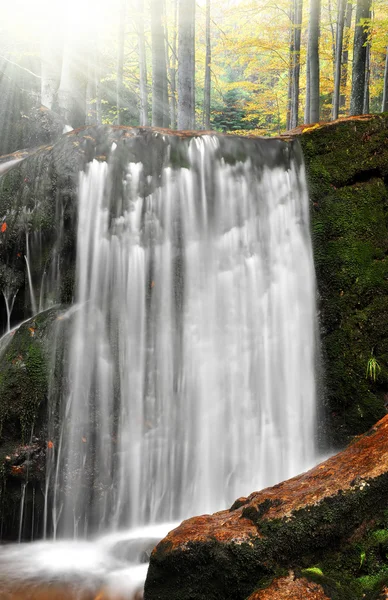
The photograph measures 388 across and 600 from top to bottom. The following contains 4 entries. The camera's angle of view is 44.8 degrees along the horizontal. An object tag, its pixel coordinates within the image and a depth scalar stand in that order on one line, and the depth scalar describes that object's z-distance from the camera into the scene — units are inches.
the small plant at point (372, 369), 209.6
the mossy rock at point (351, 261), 210.8
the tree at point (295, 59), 510.0
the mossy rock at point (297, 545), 87.9
